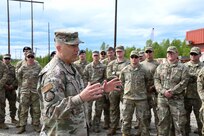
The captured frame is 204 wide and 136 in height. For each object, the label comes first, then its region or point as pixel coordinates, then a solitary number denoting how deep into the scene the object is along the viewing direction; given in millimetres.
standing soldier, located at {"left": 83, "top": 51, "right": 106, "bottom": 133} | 7934
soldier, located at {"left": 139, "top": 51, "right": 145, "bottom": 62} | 8841
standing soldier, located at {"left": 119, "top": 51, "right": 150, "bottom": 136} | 6688
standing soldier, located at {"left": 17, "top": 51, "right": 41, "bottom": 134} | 7765
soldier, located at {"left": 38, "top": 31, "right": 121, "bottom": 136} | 2502
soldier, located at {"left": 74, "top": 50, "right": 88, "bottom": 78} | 9023
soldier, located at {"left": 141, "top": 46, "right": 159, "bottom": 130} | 7082
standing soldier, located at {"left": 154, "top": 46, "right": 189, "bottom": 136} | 6184
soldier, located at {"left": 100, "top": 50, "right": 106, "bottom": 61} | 9278
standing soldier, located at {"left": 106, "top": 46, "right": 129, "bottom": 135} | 7574
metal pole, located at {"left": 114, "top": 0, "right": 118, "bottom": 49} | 18203
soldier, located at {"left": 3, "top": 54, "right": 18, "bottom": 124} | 8461
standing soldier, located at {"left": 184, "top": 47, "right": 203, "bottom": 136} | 6984
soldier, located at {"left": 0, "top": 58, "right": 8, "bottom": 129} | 8000
